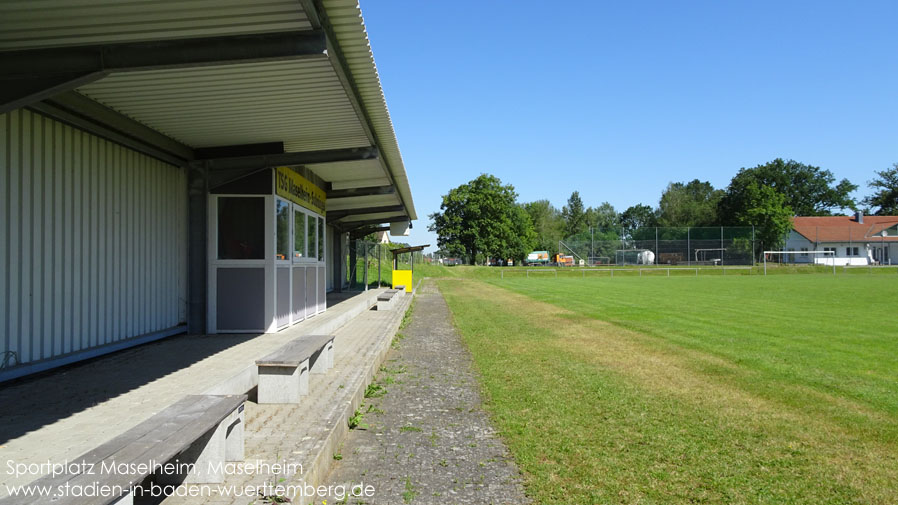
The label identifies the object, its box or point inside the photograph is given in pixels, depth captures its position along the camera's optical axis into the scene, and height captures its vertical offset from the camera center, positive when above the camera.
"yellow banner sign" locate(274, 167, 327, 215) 9.93 +1.45
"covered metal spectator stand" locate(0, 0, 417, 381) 4.71 +1.43
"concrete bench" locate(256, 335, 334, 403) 5.19 -1.01
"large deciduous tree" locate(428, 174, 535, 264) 70.94 +5.31
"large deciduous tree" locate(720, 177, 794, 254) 67.06 +5.29
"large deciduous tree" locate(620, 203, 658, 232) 129.06 +10.31
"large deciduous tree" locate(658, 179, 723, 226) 96.44 +9.21
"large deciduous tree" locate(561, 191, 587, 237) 118.69 +9.78
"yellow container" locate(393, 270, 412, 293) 24.30 -0.59
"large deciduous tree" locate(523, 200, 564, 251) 98.38 +6.89
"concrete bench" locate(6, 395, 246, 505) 2.26 -0.87
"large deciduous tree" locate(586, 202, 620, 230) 119.19 +9.52
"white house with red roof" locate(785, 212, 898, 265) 65.38 +2.42
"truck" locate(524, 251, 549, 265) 84.00 +0.66
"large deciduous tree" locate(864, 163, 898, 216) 88.44 +9.88
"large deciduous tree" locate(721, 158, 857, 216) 92.75 +11.46
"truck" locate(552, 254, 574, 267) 65.06 +0.25
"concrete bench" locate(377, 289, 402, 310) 15.60 -0.99
